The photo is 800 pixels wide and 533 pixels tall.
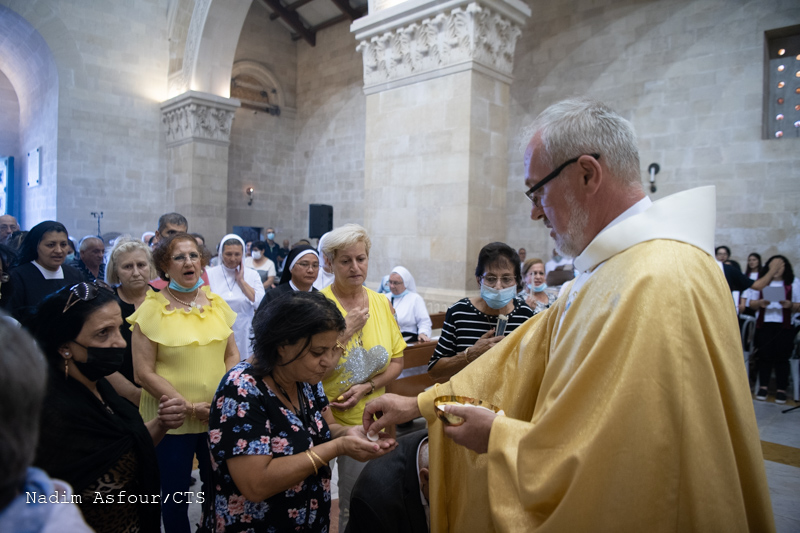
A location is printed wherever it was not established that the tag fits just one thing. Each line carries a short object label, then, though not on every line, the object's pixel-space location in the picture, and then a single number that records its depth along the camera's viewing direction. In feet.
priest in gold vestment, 3.60
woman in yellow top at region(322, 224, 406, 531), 8.08
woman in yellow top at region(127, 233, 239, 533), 7.76
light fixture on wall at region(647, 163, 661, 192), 27.96
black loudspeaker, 36.42
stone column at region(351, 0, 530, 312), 19.33
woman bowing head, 4.96
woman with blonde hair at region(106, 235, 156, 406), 10.42
